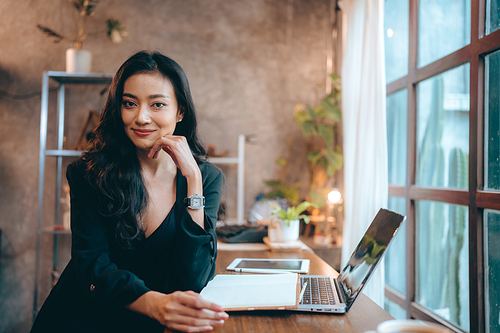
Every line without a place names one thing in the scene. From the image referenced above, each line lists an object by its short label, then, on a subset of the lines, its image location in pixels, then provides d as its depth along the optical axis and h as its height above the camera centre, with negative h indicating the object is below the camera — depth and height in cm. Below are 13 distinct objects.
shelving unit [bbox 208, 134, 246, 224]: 257 +3
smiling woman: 106 -14
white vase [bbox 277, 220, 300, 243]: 170 -29
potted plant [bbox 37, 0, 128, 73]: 247 +93
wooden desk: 79 -36
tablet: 124 -35
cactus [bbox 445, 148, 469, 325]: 159 -27
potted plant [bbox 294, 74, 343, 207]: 245 +28
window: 138 +7
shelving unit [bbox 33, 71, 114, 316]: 240 +20
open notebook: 87 -33
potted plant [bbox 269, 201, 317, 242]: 170 -27
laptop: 88 -28
